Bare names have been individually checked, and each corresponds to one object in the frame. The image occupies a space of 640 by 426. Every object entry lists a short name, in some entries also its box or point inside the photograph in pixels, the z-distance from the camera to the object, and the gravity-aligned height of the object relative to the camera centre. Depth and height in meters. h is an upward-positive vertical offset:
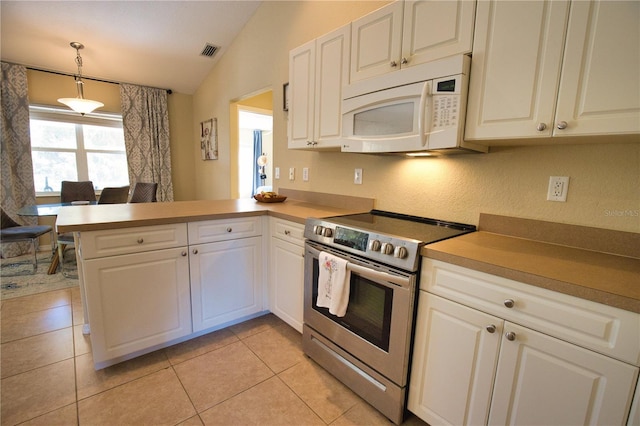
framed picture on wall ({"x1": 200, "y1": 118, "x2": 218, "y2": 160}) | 4.38 +0.47
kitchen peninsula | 1.65 -0.62
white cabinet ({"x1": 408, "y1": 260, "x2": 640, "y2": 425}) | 0.90 -0.65
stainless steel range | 1.33 -0.64
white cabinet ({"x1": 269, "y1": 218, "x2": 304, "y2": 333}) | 1.99 -0.71
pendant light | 3.15 +0.67
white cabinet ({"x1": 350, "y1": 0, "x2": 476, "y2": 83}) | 1.36 +0.74
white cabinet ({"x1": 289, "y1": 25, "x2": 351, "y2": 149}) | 1.95 +0.61
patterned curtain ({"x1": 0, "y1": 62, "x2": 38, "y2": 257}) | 3.55 +0.16
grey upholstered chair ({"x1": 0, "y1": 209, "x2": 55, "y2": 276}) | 3.02 -0.75
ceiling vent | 3.79 +1.58
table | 2.85 -0.49
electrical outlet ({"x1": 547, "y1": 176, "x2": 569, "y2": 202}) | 1.35 -0.03
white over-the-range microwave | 1.35 +0.35
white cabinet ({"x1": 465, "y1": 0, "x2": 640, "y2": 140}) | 1.00 +0.43
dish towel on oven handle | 1.55 -0.60
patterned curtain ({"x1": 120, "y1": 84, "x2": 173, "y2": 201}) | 4.43 +0.49
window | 4.01 +0.22
